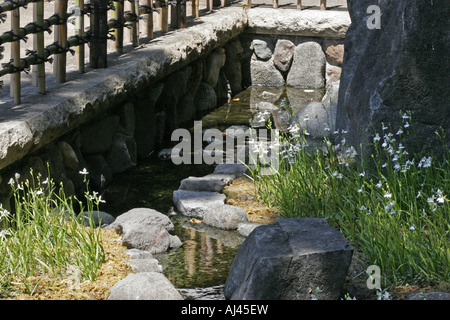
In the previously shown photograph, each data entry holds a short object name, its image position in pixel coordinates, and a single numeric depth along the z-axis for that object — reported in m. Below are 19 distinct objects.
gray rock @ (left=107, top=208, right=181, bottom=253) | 8.28
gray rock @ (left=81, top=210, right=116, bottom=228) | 8.91
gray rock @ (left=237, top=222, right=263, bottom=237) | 8.92
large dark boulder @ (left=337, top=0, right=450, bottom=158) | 8.58
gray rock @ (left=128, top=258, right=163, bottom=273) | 7.51
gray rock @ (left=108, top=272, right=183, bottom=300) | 6.59
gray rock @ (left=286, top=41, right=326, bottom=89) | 17.49
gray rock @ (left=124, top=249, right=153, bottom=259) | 7.89
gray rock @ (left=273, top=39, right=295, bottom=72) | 17.76
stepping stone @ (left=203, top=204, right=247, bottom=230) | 9.17
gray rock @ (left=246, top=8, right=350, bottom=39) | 16.75
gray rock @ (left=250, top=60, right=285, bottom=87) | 18.12
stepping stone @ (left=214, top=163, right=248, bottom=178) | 11.18
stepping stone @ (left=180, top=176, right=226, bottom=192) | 10.37
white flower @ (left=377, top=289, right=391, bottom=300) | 6.13
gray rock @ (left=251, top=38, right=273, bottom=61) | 17.91
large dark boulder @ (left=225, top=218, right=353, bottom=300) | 6.35
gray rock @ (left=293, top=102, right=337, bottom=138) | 12.33
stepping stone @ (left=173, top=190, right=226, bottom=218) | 9.59
